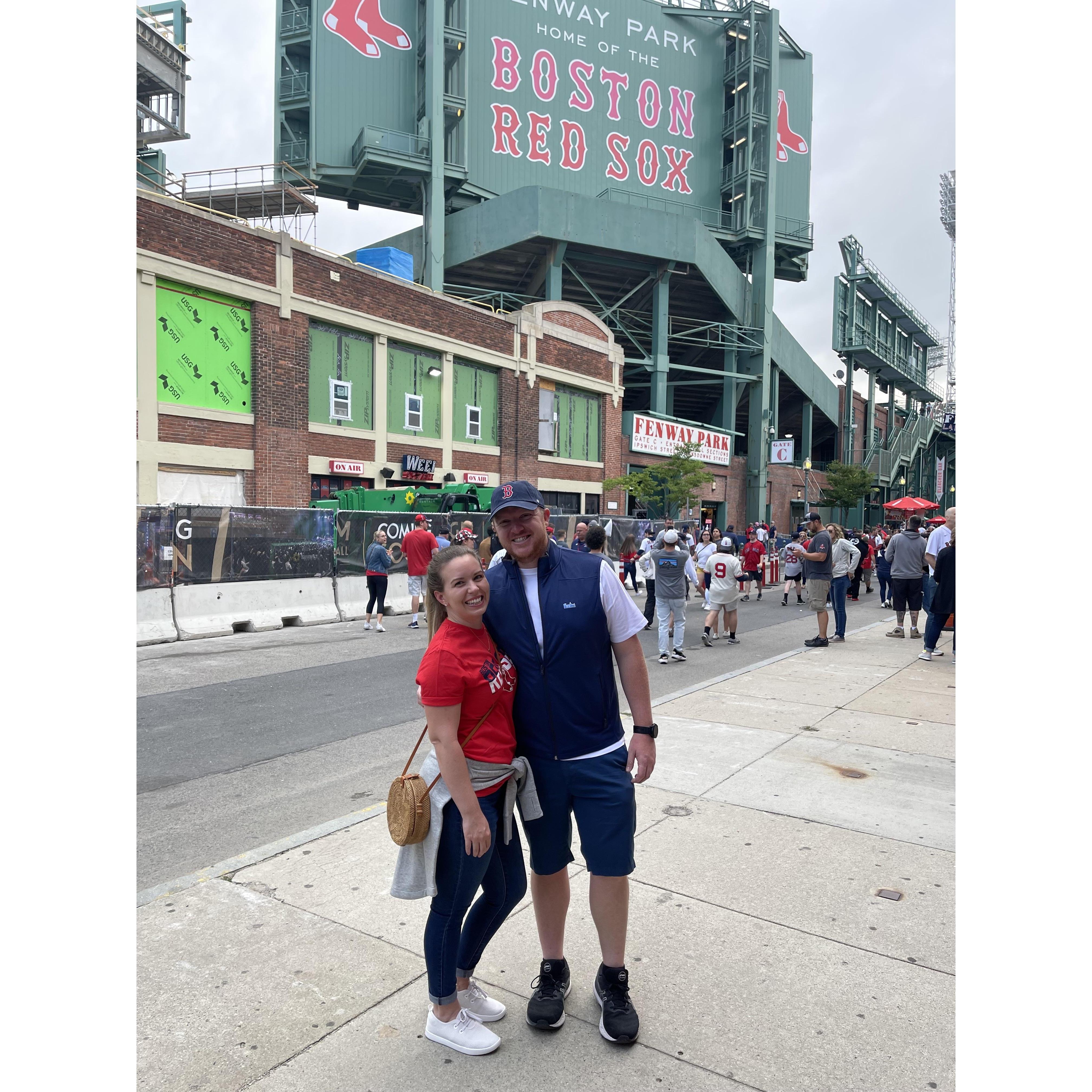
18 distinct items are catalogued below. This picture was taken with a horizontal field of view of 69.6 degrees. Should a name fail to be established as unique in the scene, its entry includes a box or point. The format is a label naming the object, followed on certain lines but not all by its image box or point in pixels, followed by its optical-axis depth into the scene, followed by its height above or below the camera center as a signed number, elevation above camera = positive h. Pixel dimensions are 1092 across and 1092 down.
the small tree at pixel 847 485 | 53.59 +2.76
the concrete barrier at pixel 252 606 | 12.73 -1.54
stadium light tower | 64.56 +27.32
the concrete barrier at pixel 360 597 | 15.56 -1.59
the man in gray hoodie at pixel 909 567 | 12.42 -0.65
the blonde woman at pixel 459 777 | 2.54 -0.86
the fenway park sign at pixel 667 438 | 38.22 +4.42
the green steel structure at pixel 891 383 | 59.50 +12.61
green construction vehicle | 19.50 +0.50
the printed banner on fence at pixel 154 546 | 12.20 -0.45
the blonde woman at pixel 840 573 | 12.29 -0.78
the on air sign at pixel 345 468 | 24.06 +1.61
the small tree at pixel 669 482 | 35.31 +1.87
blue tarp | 28.11 +9.39
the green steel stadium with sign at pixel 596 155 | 36.22 +19.06
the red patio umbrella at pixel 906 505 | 28.17 +0.75
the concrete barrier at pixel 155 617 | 11.89 -1.55
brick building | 19.72 +4.59
